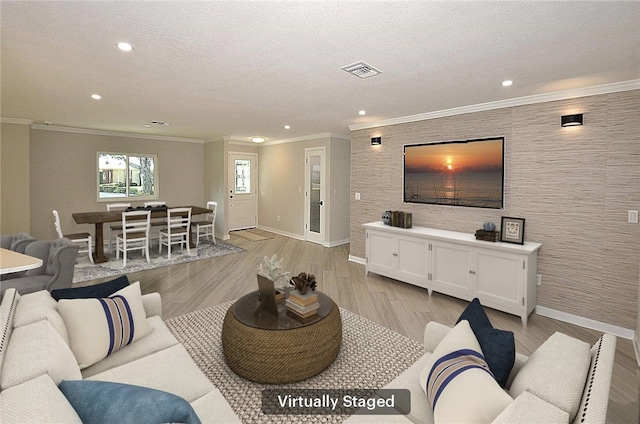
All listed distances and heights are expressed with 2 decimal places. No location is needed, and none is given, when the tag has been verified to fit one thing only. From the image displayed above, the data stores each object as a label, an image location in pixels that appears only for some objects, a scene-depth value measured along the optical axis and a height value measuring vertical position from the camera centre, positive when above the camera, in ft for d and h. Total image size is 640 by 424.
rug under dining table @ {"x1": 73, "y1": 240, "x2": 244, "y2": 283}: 16.35 -3.84
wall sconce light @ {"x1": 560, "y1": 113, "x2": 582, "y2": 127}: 10.77 +2.71
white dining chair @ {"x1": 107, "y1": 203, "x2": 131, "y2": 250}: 20.31 -1.97
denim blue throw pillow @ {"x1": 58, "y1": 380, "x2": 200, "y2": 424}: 3.51 -2.43
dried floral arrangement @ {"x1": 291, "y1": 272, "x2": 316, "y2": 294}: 8.29 -2.27
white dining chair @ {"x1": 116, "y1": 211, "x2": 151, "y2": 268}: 17.58 -2.07
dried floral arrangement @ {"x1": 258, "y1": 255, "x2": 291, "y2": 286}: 8.58 -2.04
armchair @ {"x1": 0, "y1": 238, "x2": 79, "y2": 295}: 10.61 -2.63
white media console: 11.44 -2.76
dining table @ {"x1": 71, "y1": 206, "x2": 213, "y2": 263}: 17.66 -1.35
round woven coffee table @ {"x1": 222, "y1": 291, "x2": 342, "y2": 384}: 7.27 -3.54
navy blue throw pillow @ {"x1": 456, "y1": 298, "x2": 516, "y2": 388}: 4.80 -2.34
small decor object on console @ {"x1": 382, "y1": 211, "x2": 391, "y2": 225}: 16.07 -1.01
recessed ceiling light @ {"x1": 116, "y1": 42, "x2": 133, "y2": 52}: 7.73 +3.73
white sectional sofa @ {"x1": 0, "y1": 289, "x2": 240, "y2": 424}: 3.49 -2.34
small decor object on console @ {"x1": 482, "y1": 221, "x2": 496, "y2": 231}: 12.64 -1.13
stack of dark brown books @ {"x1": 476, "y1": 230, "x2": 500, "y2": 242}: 12.32 -1.47
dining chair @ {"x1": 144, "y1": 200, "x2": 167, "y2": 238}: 21.27 -1.80
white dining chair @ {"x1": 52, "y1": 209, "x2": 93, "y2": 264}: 17.86 -2.44
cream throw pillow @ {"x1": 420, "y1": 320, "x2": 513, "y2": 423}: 3.84 -2.48
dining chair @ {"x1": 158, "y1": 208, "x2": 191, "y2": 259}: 19.58 -1.94
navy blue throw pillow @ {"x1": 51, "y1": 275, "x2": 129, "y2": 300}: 6.71 -2.12
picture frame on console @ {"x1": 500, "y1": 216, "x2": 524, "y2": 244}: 12.08 -1.23
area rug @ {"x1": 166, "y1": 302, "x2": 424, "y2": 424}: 6.96 -4.49
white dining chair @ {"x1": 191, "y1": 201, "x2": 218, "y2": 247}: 22.81 -2.16
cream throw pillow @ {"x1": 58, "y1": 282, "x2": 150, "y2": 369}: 5.90 -2.58
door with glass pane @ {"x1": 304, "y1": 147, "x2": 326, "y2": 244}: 23.30 +0.23
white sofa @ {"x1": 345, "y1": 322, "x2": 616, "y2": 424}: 3.33 -2.30
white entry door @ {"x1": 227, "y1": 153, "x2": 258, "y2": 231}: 28.40 +0.53
